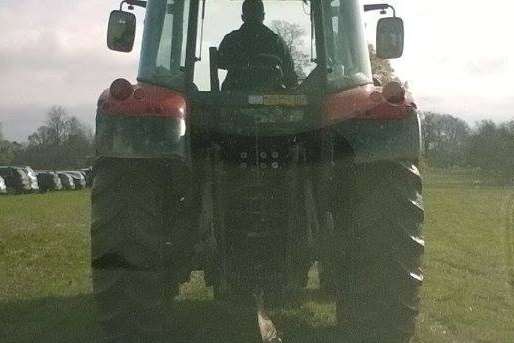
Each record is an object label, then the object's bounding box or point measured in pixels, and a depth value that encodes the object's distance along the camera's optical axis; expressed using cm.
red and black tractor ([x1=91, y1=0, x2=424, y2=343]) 555
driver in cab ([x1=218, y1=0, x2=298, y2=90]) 635
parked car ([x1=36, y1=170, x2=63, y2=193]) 5494
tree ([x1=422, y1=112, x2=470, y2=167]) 7925
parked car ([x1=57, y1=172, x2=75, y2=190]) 5834
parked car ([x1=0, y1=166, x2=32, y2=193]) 5081
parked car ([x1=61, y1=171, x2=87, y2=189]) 6126
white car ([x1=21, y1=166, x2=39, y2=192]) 5231
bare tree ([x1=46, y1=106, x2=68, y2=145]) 11288
